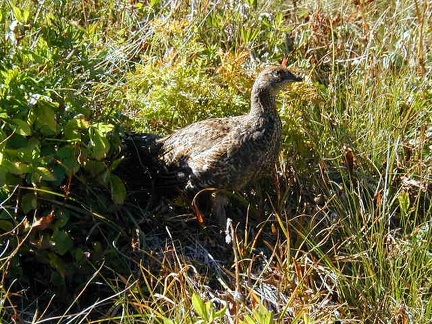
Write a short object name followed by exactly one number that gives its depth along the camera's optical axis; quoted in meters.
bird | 4.90
